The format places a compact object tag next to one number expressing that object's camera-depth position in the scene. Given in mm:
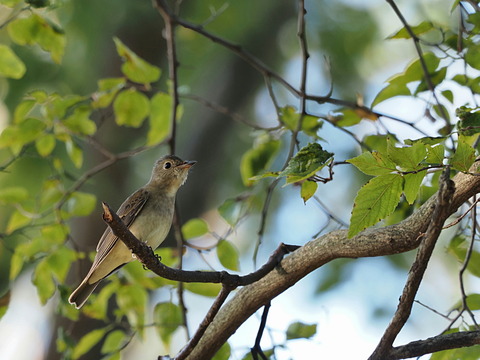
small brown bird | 8383
